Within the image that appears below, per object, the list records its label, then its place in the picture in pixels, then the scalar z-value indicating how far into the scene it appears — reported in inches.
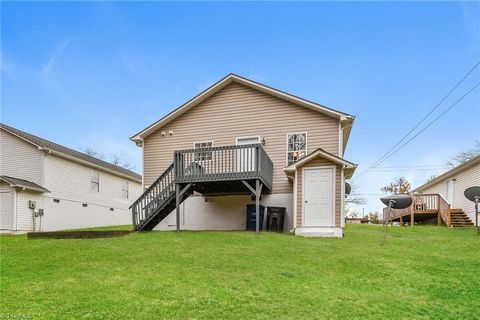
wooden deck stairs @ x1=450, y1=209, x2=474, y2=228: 639.1
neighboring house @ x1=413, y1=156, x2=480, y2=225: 647.1
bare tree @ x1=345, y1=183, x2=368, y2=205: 1449.3
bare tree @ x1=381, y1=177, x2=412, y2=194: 1255.3
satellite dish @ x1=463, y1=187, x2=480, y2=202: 433.0
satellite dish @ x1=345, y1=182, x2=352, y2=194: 535.8
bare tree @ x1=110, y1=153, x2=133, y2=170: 1578.5
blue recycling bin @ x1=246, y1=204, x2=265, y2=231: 461.4
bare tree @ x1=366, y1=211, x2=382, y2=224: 1093.0
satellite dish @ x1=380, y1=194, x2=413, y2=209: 417.1
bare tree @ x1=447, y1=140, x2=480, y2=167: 1216.2
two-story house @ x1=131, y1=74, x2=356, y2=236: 424.2
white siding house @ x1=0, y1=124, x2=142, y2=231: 633.0
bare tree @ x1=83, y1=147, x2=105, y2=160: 1505.9
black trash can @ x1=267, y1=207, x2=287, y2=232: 467.2
